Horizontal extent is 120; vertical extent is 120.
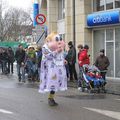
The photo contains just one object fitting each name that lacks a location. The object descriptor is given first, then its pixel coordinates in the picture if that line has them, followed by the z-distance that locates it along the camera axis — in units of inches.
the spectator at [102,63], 392.9
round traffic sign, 525.5
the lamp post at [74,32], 573.2
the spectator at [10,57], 604.1
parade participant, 276.4
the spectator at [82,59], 386.1
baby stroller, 371.5
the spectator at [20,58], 496.4
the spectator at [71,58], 464.8
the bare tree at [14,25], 1843.8
